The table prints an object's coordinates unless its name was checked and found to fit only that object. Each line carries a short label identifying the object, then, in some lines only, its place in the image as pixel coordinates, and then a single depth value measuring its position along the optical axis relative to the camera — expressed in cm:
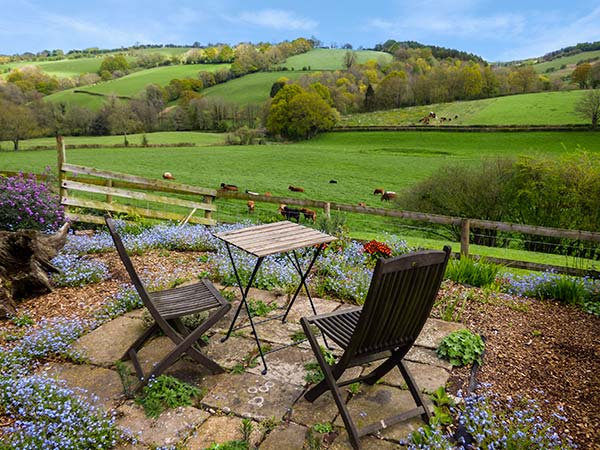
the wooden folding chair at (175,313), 304
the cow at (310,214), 1756
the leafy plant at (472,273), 573
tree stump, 493
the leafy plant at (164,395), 291
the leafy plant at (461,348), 349
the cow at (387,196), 2415
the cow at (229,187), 2460
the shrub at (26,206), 699
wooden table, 342
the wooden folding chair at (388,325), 238
